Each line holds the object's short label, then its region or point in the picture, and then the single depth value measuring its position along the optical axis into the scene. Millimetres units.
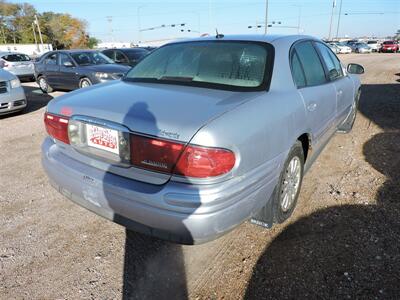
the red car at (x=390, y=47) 40397
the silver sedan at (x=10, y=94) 7359
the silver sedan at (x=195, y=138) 2070
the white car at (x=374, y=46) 43444
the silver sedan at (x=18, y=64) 14906
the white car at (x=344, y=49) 40559
